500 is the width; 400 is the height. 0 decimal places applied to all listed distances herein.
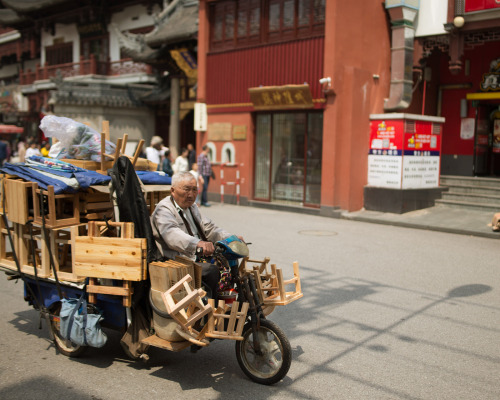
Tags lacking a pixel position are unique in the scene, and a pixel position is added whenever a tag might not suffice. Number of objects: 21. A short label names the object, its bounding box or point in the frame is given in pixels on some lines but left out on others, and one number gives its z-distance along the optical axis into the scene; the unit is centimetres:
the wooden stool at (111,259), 437
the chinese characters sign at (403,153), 1462
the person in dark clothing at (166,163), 1566
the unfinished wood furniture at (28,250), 523
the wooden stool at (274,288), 464
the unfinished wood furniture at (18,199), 521
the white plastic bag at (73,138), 588
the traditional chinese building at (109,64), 2338
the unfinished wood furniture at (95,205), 527
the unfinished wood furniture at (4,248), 562
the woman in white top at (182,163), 1569
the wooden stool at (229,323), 420
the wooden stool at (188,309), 403
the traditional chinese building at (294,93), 1498
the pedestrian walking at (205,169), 1662
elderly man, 453
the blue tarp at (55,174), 506
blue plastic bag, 460
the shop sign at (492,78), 1721
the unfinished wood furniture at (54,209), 493
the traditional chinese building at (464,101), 1725
